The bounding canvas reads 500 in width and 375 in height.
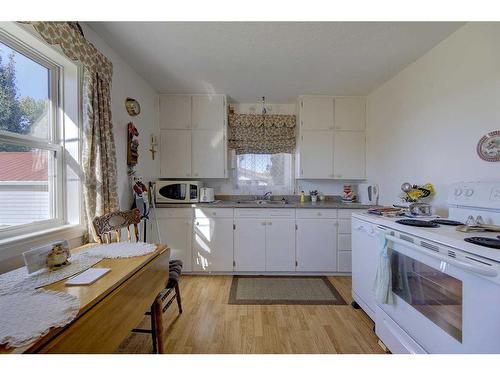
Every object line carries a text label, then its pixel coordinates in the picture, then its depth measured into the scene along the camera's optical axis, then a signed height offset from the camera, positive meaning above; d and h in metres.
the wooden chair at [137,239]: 1.46 -0.42
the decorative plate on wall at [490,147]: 1.50 +0.26
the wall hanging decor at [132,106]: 2.34 +0.82
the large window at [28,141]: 1.34 +0.28
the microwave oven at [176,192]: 2.94 -0.09
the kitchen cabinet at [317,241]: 2.91 -0.72
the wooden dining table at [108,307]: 0.71 -0.49
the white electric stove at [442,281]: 0.95 -0.51
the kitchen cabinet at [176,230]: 2.90 -0.57
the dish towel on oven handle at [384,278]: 1.55 -0.64
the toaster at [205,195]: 3.03 -0.13
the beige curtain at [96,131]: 1.62 +0.42
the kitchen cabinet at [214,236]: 2.90 -0.65
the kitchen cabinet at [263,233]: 2.92 -0.62
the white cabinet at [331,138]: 3.16 +0.66
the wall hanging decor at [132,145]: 2.32 +0.41
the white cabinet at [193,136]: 3.11 +0.67
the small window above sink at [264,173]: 3.50 +0.18
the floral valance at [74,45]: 1.30 +0.92
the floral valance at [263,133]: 3.40 +0.78
